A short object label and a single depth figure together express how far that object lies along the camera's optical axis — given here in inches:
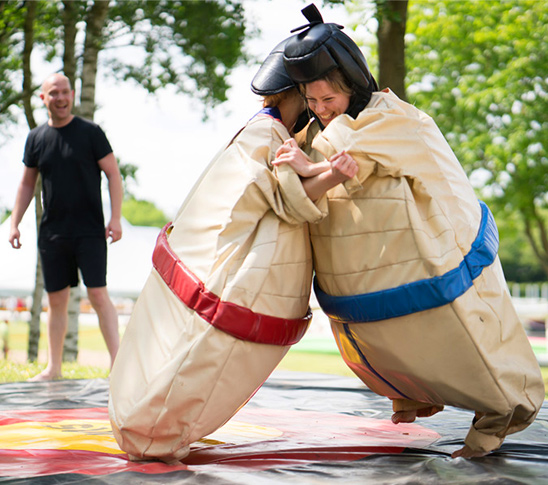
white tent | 575.5
